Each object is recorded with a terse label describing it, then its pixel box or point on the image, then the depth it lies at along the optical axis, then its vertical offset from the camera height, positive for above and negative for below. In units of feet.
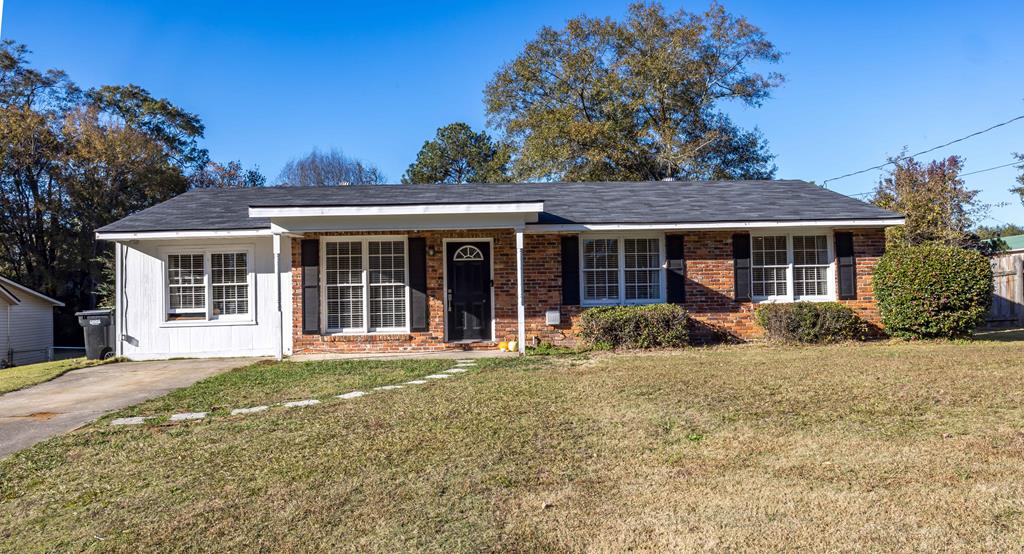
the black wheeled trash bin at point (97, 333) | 44.73 -2.13
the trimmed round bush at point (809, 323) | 41.60 -2.15
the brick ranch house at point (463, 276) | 43.55 +1.09
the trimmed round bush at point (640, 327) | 41.11 -2.20
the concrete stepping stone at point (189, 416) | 23.61 -4.06
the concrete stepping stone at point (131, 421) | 23.21 -4.10
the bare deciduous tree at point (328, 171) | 161.89 +29.41
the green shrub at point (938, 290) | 40.16 -0.33
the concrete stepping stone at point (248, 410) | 24.19 -4.00
